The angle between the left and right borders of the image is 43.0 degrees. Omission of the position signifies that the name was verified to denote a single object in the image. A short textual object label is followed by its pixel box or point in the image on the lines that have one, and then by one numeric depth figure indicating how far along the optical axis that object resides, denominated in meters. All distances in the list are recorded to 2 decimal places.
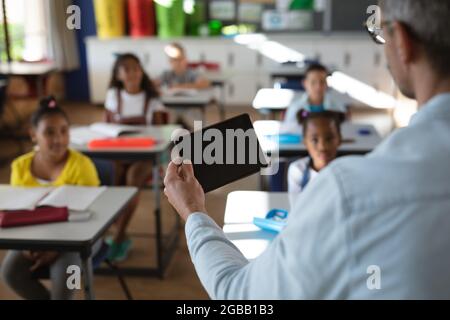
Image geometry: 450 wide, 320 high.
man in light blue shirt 0.67
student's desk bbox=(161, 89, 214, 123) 4.64
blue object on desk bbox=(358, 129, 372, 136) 3.48
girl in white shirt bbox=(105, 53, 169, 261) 3.97
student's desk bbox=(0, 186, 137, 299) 1.88
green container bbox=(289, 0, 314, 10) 7.62
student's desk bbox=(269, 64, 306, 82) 5.61
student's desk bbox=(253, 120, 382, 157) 3.09
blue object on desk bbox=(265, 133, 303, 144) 3.19
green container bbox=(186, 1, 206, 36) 7.82
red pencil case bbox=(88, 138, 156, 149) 3.18
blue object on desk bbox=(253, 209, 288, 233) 1.85
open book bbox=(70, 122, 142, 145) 3.32
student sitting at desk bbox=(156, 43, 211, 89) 5.36
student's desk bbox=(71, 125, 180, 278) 3.13
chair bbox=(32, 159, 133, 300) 2.37
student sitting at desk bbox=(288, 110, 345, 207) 2.64
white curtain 7.65
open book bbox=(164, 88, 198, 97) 4.86
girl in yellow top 2.29
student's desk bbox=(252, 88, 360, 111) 4.28
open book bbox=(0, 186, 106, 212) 2.15
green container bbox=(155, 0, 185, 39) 7.55
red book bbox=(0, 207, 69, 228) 1.99
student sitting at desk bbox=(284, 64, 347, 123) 3.79
